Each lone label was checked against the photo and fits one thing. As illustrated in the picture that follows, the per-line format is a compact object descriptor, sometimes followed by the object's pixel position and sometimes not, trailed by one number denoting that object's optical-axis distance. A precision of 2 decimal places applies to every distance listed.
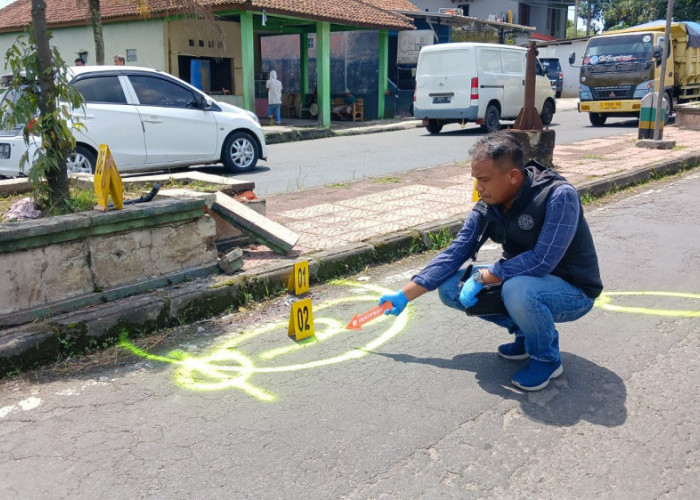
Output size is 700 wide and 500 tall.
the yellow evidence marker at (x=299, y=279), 5.18
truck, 18.67
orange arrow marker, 3.77
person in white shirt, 21.28
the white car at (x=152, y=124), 9.40
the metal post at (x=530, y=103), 9.64
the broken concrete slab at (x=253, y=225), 5.47
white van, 17.44
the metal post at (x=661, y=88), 12.19
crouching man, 3.51
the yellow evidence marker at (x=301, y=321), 4.31
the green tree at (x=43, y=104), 4.89
